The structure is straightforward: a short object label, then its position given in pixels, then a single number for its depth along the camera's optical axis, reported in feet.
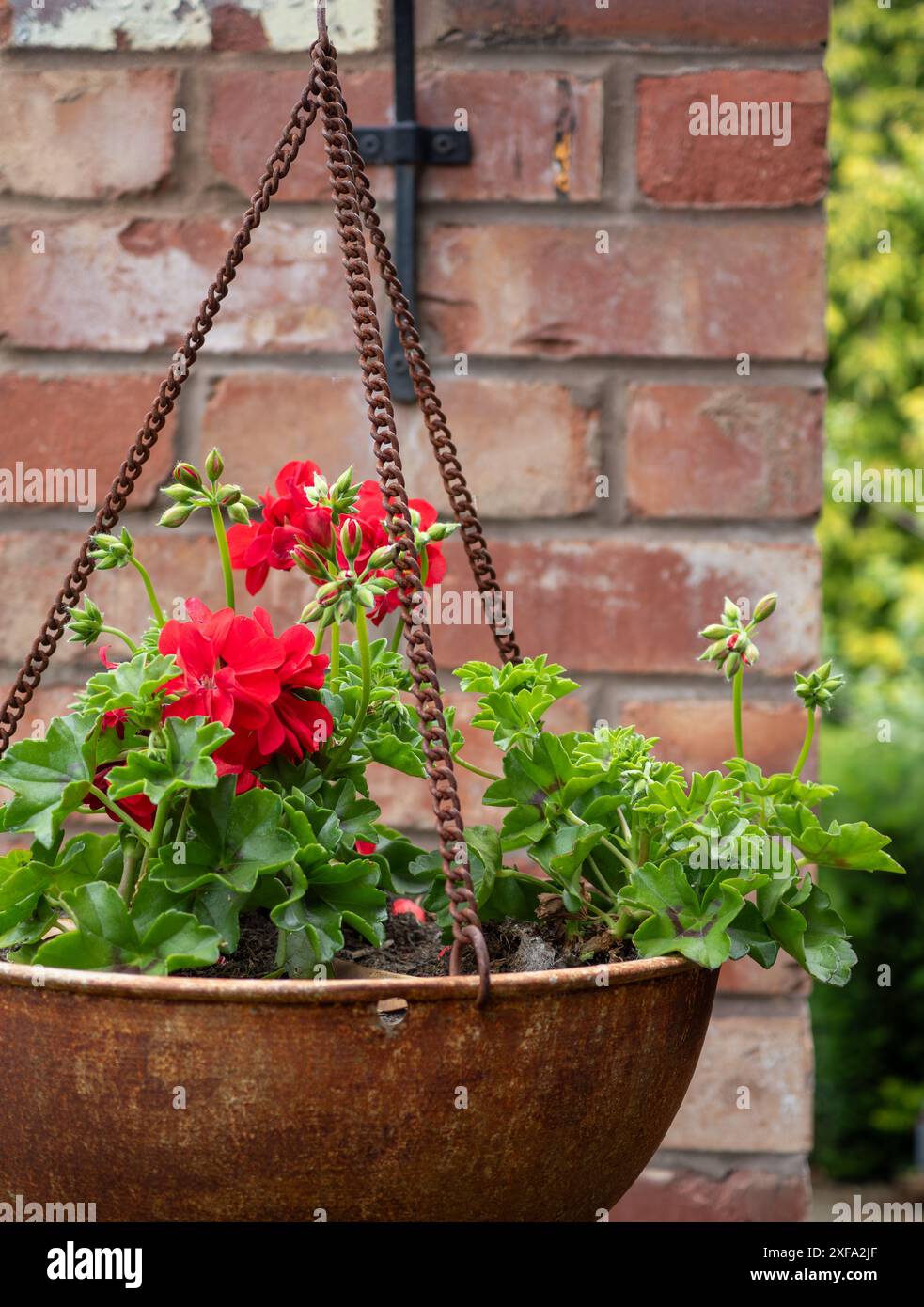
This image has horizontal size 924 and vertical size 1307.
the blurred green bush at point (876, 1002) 15.60
